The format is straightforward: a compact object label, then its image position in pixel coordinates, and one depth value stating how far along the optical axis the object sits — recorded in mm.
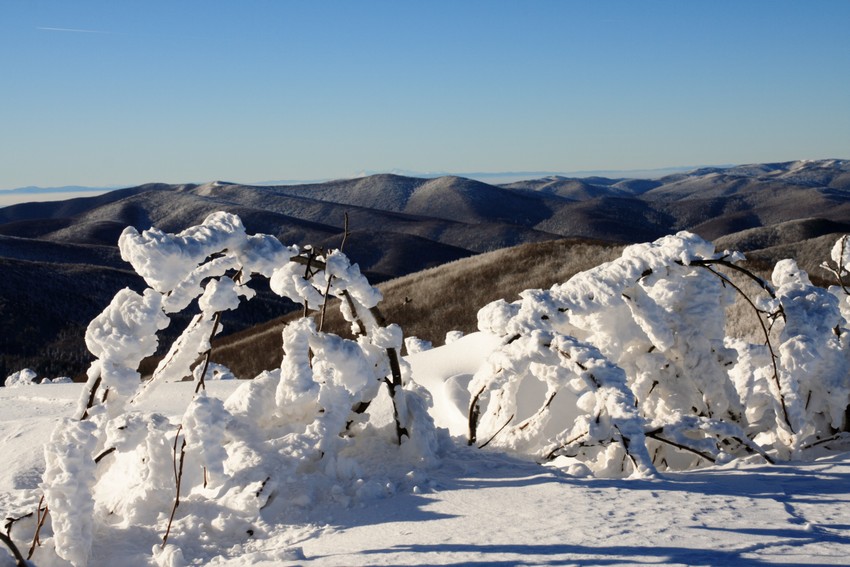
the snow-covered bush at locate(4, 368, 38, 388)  15758
